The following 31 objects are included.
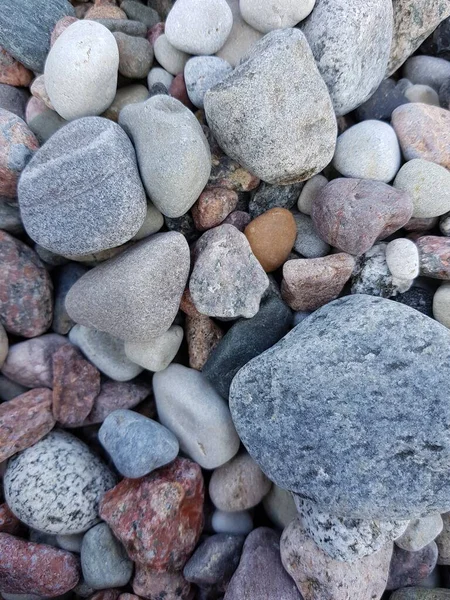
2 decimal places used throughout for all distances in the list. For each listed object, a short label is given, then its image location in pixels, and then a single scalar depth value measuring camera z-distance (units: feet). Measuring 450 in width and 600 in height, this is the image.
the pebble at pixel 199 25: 0.88
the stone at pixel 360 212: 0.89
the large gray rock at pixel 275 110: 0.82
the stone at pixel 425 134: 0.94
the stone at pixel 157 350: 0.97
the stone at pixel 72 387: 1.01
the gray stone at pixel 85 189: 0.82
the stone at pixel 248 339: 0.95
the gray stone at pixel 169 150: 0.83
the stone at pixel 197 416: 0.99
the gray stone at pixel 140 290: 0.88
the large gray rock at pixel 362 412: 0.81
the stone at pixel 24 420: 0.96
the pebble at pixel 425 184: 0.92
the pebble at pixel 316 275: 0.93
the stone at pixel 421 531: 0.96
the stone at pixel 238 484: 1.01
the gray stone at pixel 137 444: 0.95
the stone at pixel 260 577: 0.93
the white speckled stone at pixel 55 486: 0.95
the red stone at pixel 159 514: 0.94
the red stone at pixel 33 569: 0.94
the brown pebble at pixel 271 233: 0.95
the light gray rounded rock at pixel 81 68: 0.84
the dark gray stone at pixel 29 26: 0.94
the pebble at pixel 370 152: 0.93
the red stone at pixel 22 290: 0.99
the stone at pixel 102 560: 0.96
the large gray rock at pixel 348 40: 0.86
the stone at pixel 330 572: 0.91
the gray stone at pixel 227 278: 0.92
